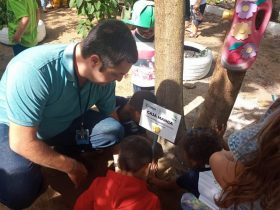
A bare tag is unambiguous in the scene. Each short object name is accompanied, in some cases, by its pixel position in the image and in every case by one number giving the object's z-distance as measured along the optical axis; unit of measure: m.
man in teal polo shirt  1.28
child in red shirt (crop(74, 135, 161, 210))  1.25
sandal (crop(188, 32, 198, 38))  4.08
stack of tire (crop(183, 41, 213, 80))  2.81
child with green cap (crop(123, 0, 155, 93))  1.94
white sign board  1.38
